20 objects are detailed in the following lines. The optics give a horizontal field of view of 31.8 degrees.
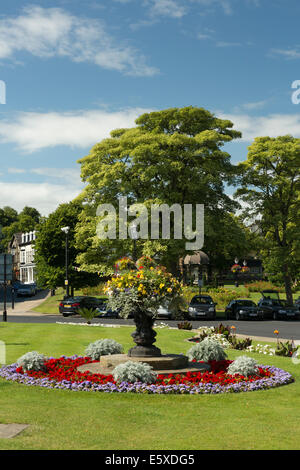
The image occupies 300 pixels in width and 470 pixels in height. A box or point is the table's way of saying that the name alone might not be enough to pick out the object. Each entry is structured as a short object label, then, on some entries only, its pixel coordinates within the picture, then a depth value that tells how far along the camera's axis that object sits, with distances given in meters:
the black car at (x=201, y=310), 35.81
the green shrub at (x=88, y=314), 31.61
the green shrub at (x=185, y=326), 27.64
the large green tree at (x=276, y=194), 39.25
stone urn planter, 13.12
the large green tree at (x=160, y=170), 37.34
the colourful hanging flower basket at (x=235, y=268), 82.71
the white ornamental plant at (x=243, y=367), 12.70
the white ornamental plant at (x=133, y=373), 11.68
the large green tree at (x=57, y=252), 52.50
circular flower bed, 11.38
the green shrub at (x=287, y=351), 17.73
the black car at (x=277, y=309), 37.12
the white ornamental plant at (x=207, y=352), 14.45
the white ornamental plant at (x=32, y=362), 13.46
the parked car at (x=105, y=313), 39.12
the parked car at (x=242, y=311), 35.66
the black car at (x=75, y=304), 41.66
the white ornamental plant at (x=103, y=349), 14.78
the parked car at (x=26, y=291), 71.00
